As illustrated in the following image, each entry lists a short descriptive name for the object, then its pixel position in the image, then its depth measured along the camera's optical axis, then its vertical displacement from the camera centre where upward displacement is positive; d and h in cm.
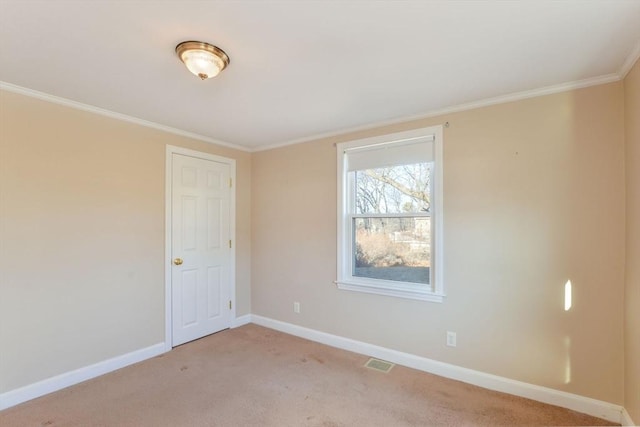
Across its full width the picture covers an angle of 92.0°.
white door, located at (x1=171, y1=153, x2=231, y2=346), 343 -40
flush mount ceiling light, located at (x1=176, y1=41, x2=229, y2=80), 177 +93
